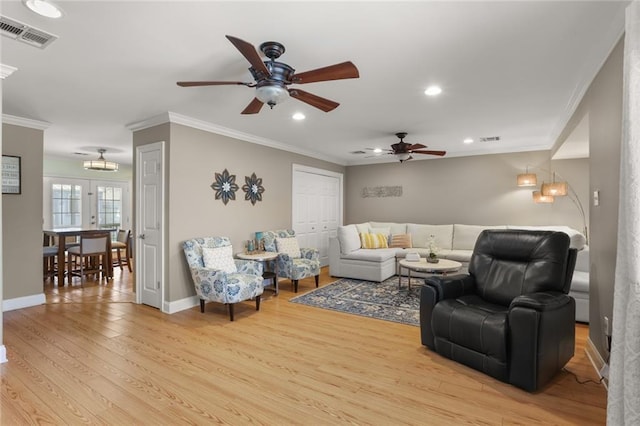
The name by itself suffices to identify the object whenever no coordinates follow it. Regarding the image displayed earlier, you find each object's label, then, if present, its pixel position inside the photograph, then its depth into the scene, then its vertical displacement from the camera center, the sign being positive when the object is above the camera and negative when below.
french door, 7.39 +0.13
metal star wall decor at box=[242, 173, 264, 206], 5.06 +0.33
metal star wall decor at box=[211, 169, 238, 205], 4.56 +0.33
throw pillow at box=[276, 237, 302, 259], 5.17 -0.60
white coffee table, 4.36 -0.77
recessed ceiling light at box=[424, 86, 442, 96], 3.12 +1.17
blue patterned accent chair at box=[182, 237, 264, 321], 3.66 -0.78
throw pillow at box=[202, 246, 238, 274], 4.04 -0.63
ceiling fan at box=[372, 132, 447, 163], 4.69 +0.87
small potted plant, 4.68 -0.67
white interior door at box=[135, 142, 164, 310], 4.09 -0.19
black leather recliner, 2.24 -0.79
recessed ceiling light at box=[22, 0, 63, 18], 1.83 +1.16
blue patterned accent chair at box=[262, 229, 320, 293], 4.91 -0.75
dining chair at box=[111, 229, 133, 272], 6.47 -0.71
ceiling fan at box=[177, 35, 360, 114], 2.10 +0.90
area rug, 3.92 -1.24
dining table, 5.48 -0.54
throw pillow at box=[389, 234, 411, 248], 6.41 -0.62
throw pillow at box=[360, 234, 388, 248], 6.25 -0.60
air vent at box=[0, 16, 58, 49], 2.05 +1.16
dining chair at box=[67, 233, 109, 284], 5.57 -0.79
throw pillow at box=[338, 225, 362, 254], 5.86 -0.55
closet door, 6.33 +0.06
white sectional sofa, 5.54 -0.72
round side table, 4.55 -0.68
